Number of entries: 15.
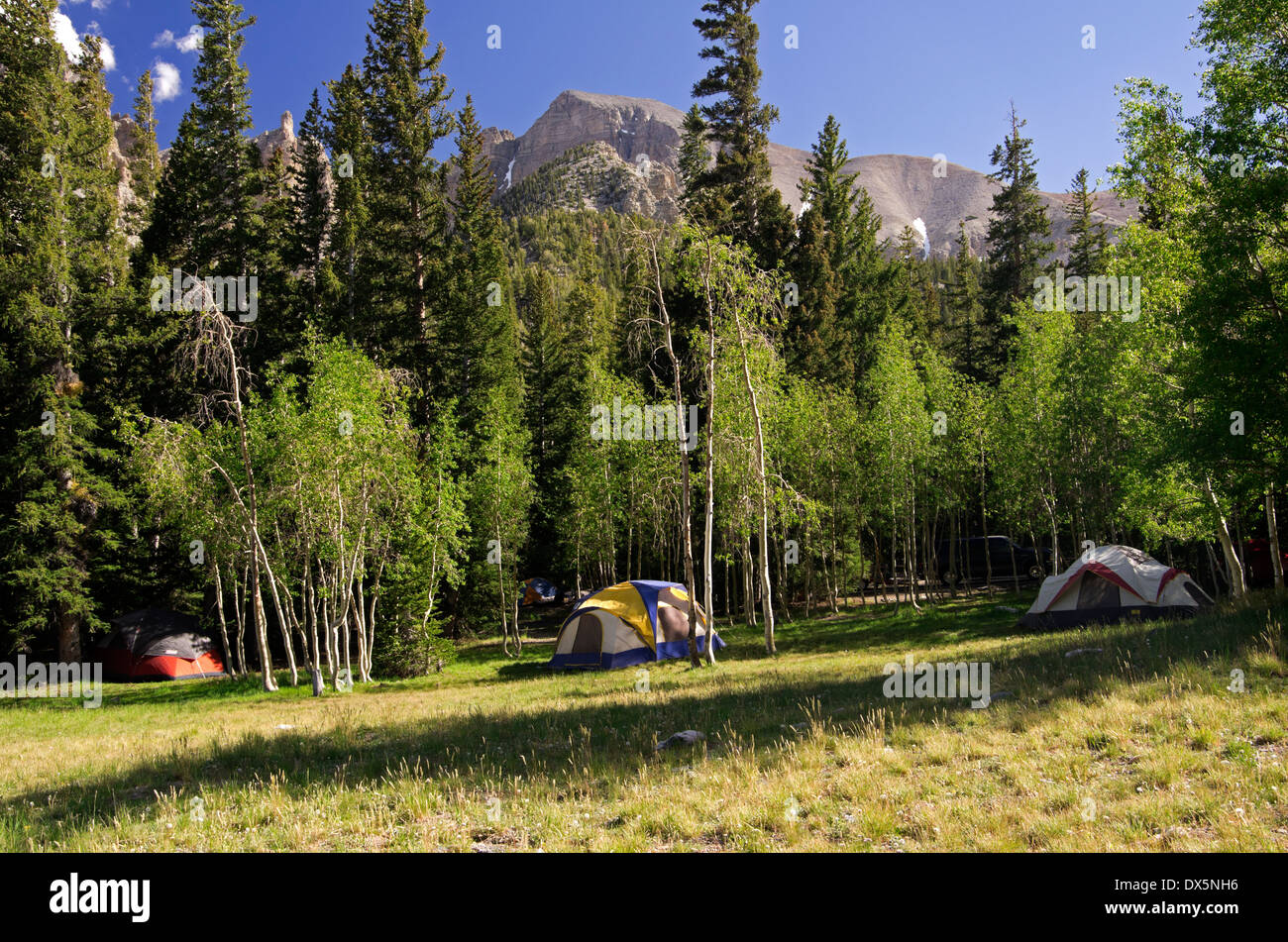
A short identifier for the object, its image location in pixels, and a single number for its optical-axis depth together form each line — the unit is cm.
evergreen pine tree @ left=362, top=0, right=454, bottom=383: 3216
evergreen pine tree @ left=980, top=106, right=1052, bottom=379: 4538
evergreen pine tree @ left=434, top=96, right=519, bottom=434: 3250
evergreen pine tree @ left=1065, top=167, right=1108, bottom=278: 5027
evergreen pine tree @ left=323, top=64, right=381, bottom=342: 3091
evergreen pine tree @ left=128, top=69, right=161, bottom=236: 4704
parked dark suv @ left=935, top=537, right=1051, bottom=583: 3628
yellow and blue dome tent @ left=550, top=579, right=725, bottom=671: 2084
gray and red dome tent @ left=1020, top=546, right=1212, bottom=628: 1716
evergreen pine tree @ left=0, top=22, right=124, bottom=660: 2391
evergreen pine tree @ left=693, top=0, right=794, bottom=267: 3475
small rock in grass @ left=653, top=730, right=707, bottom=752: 864
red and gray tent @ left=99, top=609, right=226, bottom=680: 2612
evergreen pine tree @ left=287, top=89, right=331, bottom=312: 3138
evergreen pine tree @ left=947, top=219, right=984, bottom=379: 5053
